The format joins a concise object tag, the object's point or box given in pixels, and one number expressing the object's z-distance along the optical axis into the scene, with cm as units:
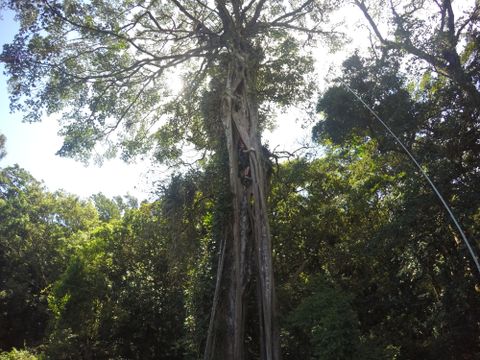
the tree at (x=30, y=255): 1431
